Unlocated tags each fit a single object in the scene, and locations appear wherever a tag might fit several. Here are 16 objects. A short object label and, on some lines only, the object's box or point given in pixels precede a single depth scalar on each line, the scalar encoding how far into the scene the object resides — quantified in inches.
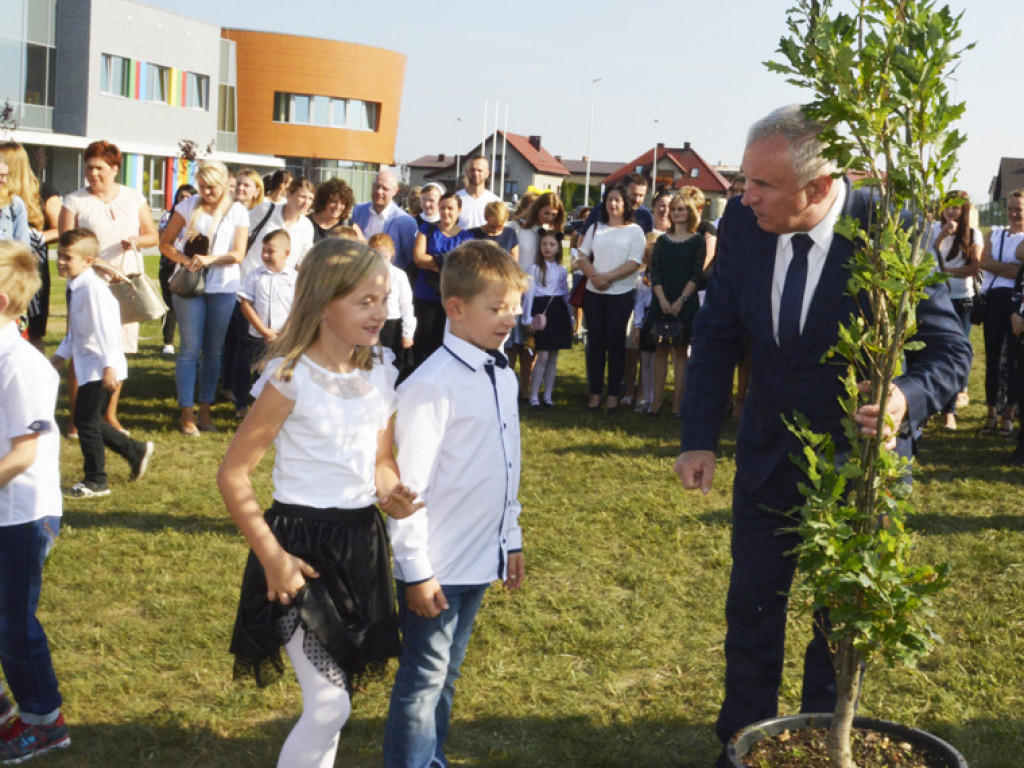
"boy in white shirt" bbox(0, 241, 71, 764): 141.1
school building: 1555.1
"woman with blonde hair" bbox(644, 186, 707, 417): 411.2
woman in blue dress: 395.2
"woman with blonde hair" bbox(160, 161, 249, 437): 348.2
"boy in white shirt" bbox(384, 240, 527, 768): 124.4
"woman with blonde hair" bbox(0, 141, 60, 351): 309.4
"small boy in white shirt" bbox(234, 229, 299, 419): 346.3
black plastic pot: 119.4
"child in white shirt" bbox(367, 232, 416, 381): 354.0
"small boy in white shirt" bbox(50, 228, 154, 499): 277.7
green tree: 102.4
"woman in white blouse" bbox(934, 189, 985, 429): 386.3
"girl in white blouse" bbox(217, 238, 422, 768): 123.3
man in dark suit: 123.6
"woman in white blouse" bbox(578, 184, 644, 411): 424.5
